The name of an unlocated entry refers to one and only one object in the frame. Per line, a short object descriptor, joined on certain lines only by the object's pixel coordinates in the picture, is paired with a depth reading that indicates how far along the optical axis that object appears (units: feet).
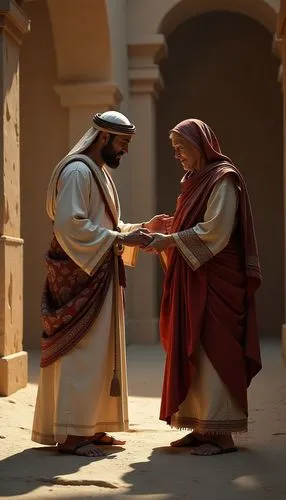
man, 16.69
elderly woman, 16.81
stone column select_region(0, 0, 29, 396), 22.21
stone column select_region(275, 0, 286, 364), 21.08
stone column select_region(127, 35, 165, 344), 37.35
